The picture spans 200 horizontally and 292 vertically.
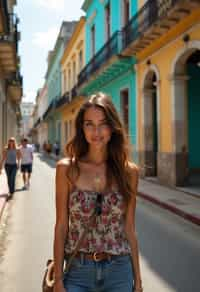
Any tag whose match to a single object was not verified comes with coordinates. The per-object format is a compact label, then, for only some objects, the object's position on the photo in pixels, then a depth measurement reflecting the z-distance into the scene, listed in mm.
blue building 14820
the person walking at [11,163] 9836
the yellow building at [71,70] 25344
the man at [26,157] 11703
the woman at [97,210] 1716
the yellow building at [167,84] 10188
